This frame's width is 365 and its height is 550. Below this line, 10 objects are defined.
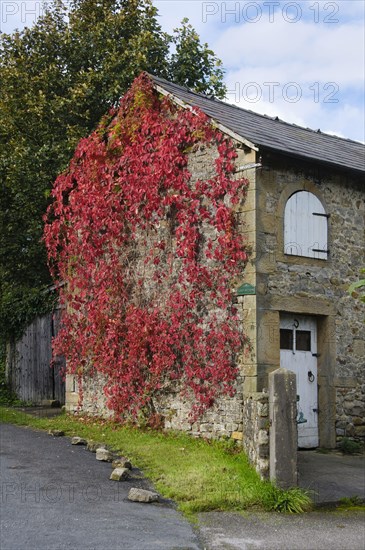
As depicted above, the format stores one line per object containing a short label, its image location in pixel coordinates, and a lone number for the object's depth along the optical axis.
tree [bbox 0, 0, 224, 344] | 20.25
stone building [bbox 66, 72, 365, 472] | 11.89
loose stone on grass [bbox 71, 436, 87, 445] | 12.41
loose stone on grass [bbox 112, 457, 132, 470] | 10.32
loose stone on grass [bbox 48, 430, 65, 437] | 13.37
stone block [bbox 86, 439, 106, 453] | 11.90
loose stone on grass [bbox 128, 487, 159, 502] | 8.59
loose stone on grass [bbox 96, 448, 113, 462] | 11.02
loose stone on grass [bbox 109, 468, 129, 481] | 9.65
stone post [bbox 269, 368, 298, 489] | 9.03
